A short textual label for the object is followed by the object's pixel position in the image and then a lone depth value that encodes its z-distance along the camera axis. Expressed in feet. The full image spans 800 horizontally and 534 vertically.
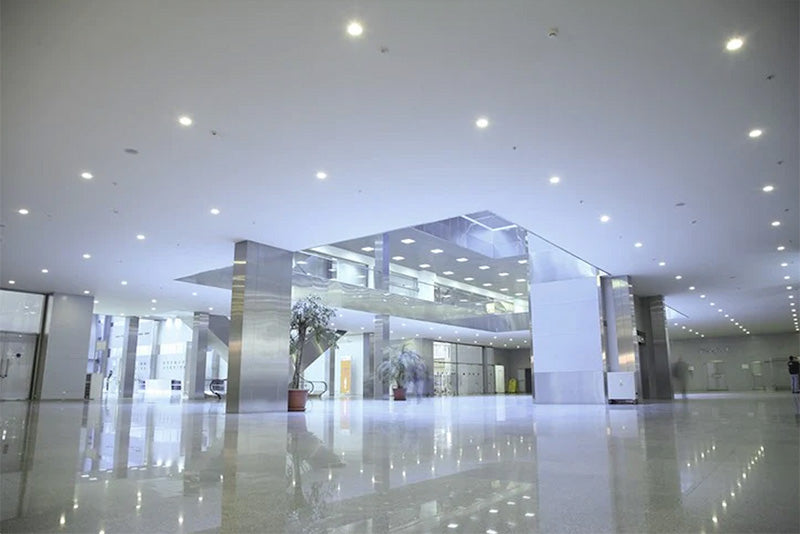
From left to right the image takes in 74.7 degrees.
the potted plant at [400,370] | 80.53
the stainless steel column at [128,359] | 103.60
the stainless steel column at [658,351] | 77.66
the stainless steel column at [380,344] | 88.89
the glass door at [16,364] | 73.87
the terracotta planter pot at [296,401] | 49.55
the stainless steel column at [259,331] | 46.01
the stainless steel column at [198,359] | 99.60
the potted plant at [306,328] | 53.01
